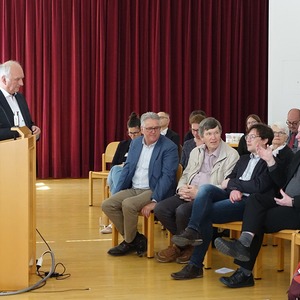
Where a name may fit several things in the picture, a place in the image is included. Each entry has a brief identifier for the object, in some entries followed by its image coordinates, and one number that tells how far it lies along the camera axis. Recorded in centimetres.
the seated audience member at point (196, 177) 657
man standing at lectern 629
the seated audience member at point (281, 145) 649
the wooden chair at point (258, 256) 605
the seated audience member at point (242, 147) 803
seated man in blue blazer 686
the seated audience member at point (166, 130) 933
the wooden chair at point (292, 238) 551
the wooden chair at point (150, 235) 678
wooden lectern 539
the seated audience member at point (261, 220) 564
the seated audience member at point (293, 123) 868
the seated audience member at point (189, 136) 942
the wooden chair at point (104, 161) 985
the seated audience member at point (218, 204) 607
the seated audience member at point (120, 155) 814
